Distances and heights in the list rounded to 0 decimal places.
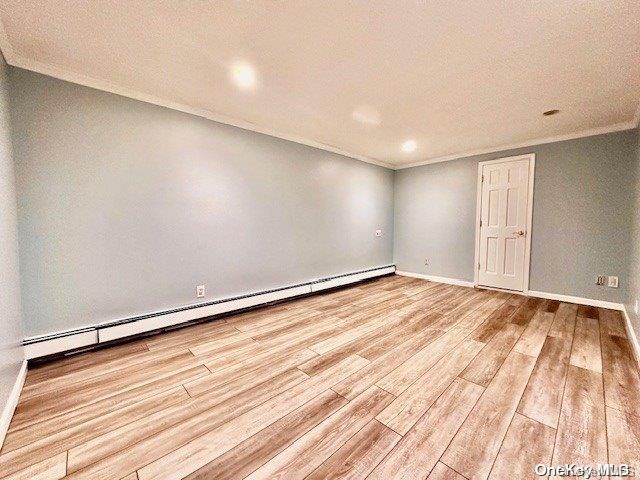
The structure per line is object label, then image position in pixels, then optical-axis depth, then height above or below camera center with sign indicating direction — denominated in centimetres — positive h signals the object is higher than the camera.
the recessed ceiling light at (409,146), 376 +129
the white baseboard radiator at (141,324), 195 -93
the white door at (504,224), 378 +6
